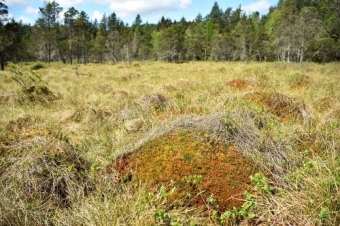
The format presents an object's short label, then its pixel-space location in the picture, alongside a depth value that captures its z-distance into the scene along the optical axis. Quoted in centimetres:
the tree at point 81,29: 4341
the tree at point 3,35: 2448
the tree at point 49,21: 4281
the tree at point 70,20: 4250
